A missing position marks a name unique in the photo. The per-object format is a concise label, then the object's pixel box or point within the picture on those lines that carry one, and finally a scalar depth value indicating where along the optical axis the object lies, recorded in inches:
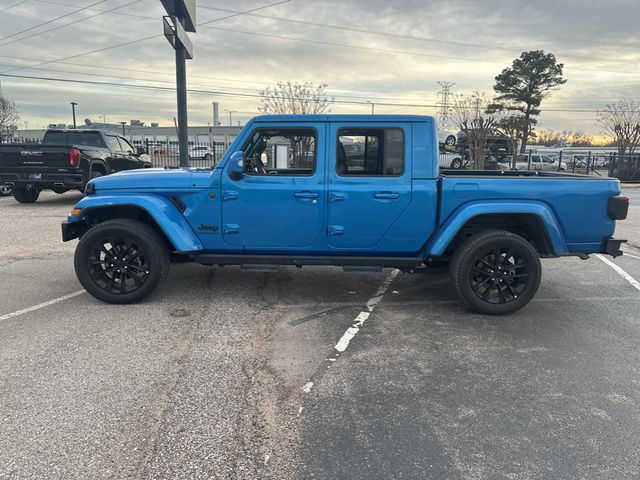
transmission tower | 1078.4
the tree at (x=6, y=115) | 1680.6
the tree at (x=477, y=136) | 864.6
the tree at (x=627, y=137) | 1170.9
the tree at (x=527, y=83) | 1674.5
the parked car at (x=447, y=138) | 941.2
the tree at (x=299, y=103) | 1021.2
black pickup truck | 437.1
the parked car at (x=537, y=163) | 1241.4
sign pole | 390.6
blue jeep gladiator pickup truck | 182.5
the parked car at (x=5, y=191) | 550.6
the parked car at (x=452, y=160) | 928.9
